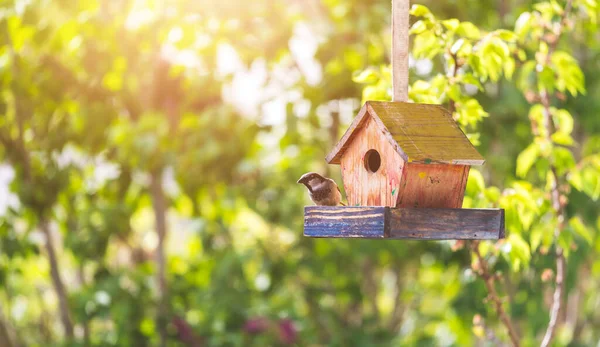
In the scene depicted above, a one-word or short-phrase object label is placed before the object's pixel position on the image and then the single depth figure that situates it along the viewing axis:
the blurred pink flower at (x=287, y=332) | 11.34
